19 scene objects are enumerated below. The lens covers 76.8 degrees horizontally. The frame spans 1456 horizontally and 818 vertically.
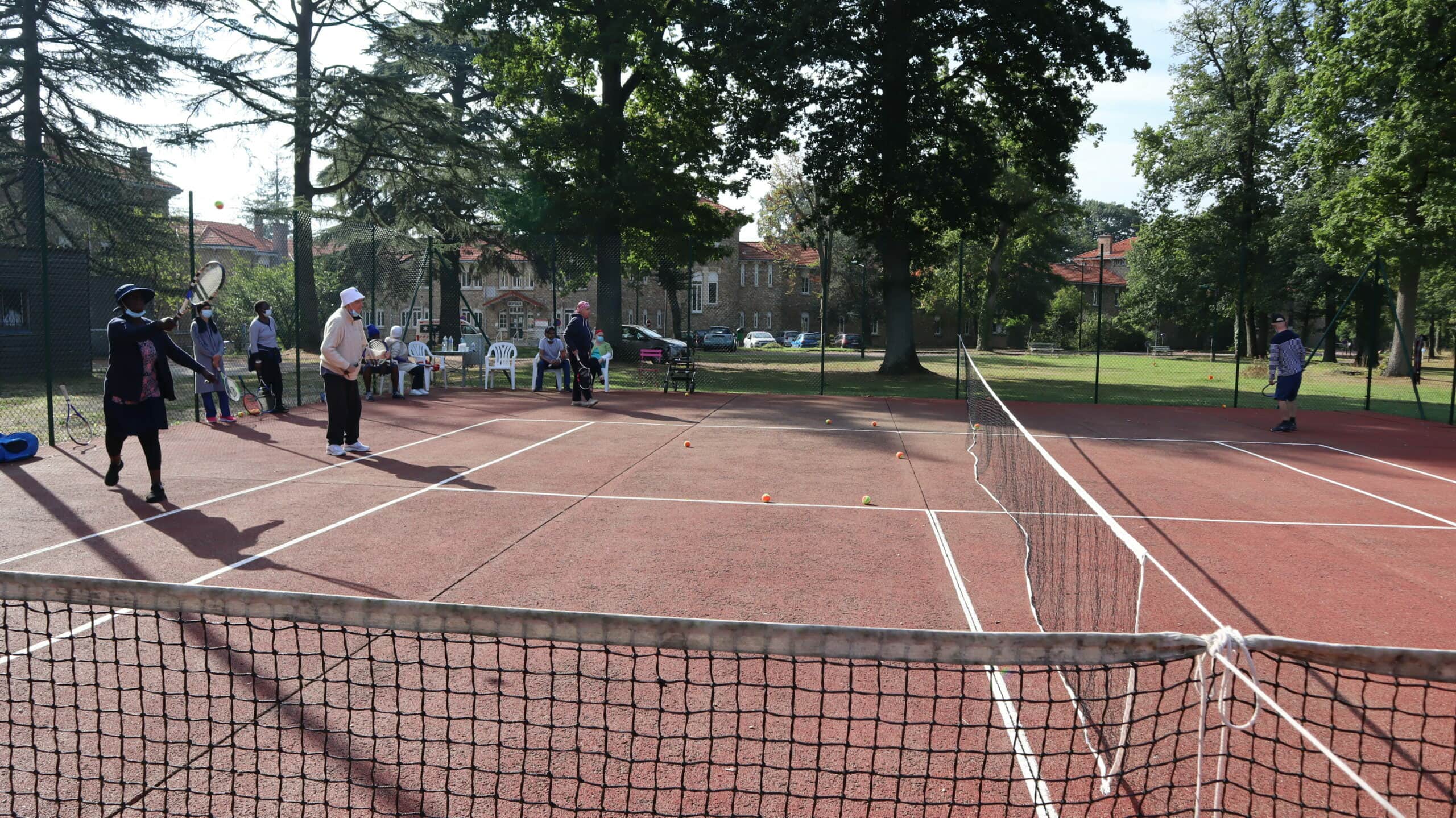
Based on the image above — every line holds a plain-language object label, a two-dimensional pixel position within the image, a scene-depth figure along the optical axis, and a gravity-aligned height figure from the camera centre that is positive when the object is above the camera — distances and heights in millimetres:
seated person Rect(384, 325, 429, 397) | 19453 -454
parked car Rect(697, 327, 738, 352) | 56469 +61
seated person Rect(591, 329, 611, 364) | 21141 -254
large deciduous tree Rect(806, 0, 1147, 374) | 25516 +7146
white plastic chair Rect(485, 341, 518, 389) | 22688 -448
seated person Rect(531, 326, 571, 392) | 21547 -335
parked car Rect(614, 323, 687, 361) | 33969 -80
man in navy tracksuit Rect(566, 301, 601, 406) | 17609 -109
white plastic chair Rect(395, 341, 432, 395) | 20922 -300
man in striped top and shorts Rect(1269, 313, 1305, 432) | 15711 -226
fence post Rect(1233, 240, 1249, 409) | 18869 +1035
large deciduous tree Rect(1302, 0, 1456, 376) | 27656 +7312
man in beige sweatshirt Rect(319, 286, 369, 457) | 11234 -405
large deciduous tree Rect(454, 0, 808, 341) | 26031 +7925
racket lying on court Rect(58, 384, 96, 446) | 13148 -1510
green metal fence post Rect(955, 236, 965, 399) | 20688 +1685
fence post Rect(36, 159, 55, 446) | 12508 +274
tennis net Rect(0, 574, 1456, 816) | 3113 -1824
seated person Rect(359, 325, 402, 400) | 18047 -691
